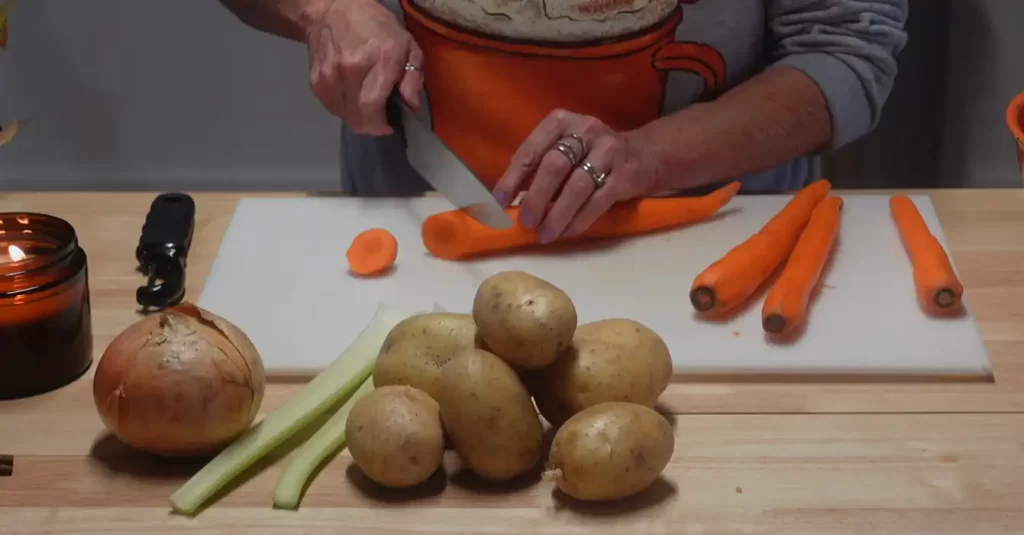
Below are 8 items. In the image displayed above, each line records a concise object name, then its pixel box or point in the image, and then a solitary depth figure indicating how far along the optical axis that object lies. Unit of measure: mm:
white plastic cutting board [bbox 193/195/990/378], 906
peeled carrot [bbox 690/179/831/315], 971
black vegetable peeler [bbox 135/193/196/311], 979
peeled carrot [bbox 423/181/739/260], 1099
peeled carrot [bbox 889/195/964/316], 965
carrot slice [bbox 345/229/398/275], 1064
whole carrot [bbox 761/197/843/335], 933
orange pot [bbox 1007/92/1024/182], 981
